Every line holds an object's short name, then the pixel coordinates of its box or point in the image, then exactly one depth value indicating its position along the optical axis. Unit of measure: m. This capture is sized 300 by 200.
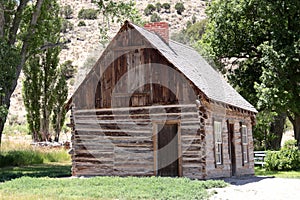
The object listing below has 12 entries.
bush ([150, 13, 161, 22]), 88.00
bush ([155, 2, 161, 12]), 94.59
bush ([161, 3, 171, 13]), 95.32
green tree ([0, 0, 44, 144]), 22.75
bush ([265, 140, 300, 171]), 27.02
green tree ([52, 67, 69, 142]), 39.72
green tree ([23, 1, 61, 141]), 38.41
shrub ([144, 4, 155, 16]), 93.57
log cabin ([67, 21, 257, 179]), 18.39
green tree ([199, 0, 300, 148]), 28.42
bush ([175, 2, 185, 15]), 92.75
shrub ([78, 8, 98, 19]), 90.51
